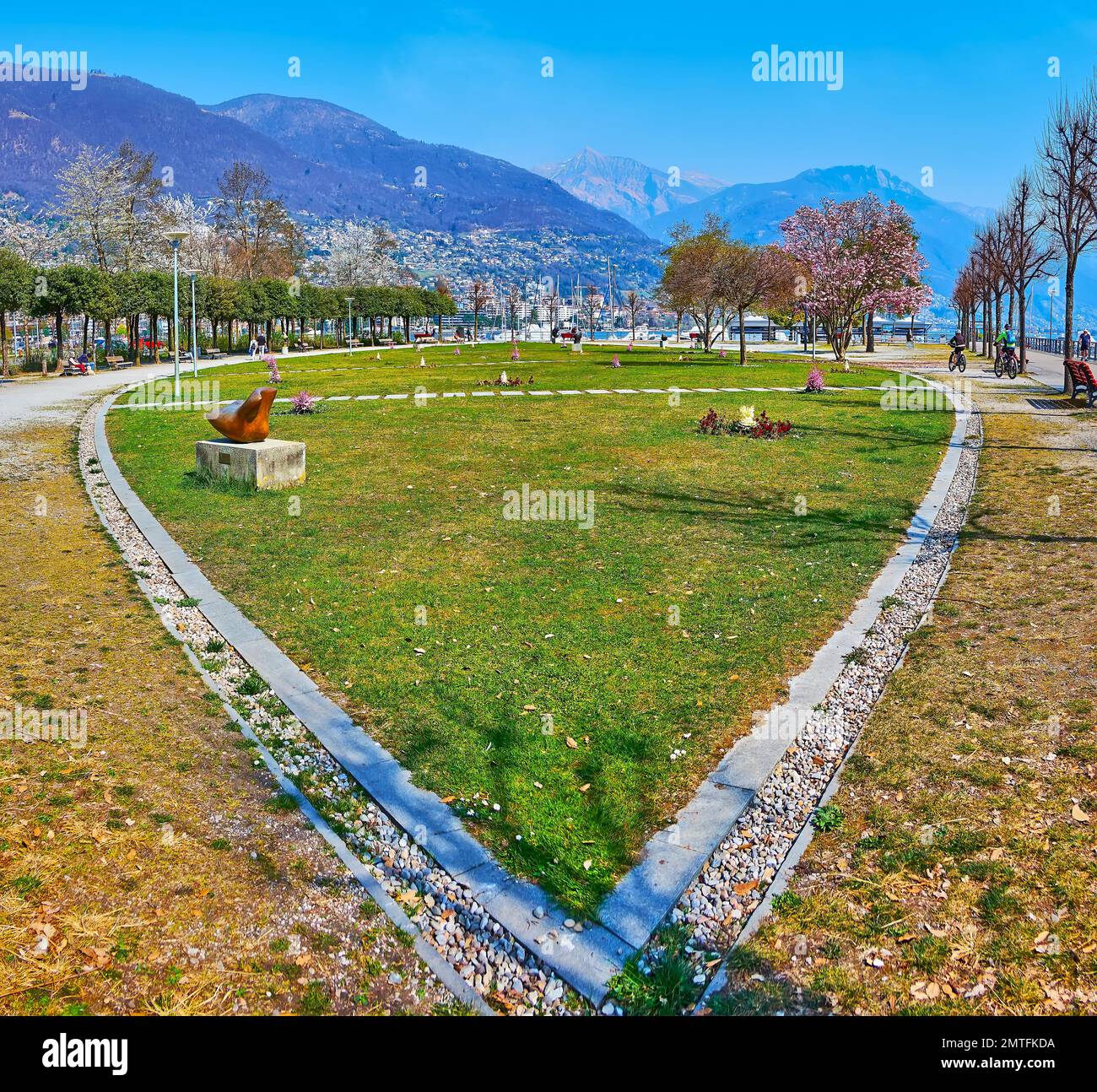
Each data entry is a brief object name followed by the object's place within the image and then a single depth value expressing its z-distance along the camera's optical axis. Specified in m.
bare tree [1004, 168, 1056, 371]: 42.63
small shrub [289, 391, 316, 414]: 24.95
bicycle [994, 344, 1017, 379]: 36.97
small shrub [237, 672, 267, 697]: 7.02
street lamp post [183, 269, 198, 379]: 35.72
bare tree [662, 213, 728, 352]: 47.08
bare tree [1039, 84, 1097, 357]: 32.31
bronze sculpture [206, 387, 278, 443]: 14.24
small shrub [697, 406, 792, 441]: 20.17
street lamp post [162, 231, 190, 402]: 28.63
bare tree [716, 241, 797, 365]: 43.25
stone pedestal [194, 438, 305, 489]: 14.25
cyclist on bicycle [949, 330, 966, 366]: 40.72
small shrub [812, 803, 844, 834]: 5.22
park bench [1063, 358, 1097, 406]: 25.31
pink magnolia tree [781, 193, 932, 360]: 41.19
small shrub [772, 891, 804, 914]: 4.51
